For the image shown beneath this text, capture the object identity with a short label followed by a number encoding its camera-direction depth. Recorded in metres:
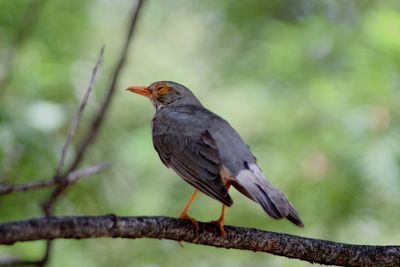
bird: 9.13
